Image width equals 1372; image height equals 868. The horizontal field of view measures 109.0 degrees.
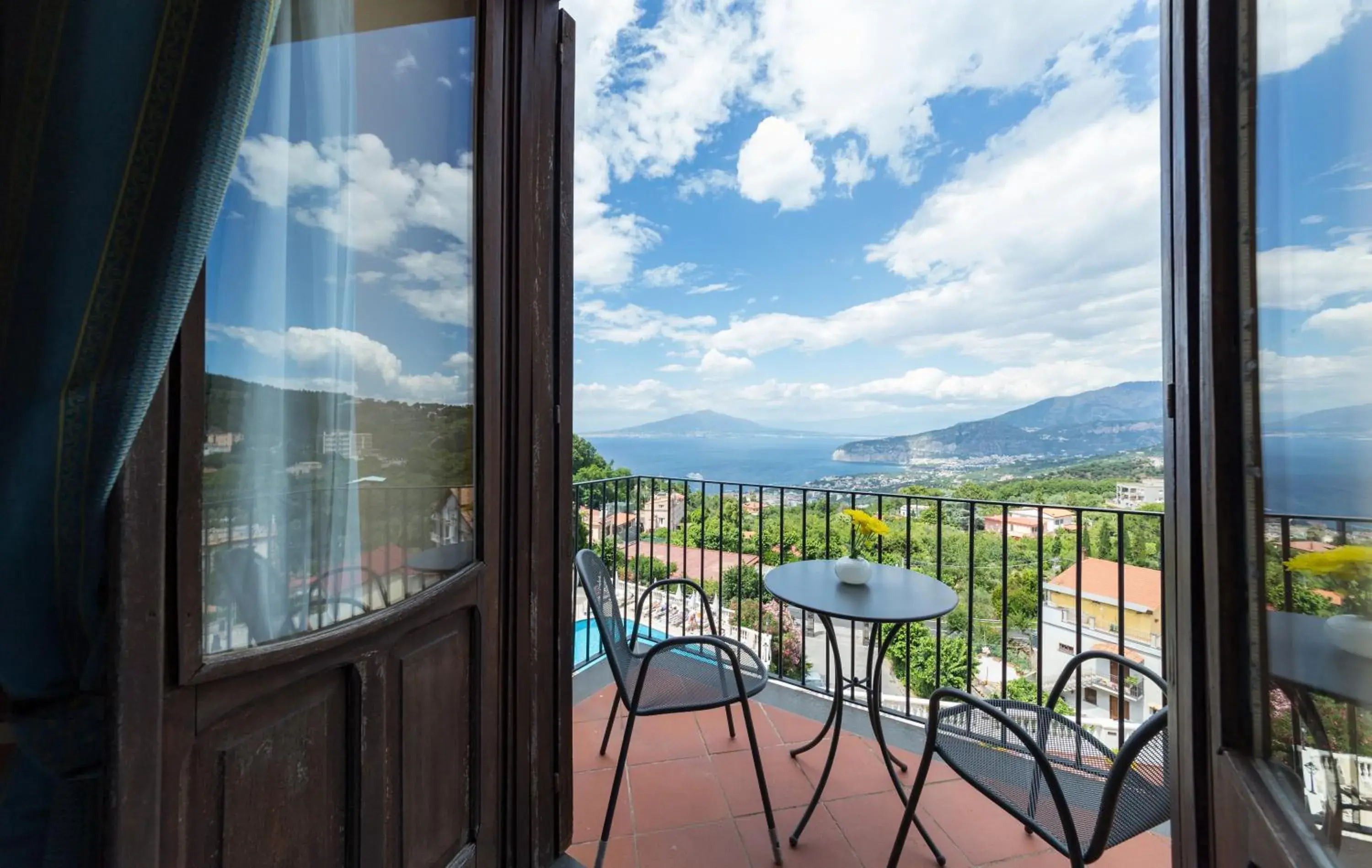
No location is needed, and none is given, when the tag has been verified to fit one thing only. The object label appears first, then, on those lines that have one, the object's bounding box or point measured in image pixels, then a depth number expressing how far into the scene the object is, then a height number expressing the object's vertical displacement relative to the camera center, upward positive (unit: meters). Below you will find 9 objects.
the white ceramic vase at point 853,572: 2.00 -0.55
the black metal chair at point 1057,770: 1.07 -0.89
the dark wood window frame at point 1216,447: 0.64 -0.01
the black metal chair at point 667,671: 1.64 -0.91
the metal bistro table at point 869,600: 1.75 -0.62
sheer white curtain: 0.79 +0.15
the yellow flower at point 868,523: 2.09 -0.37
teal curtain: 0.51 +0.17
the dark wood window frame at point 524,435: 1.12 +0.01
